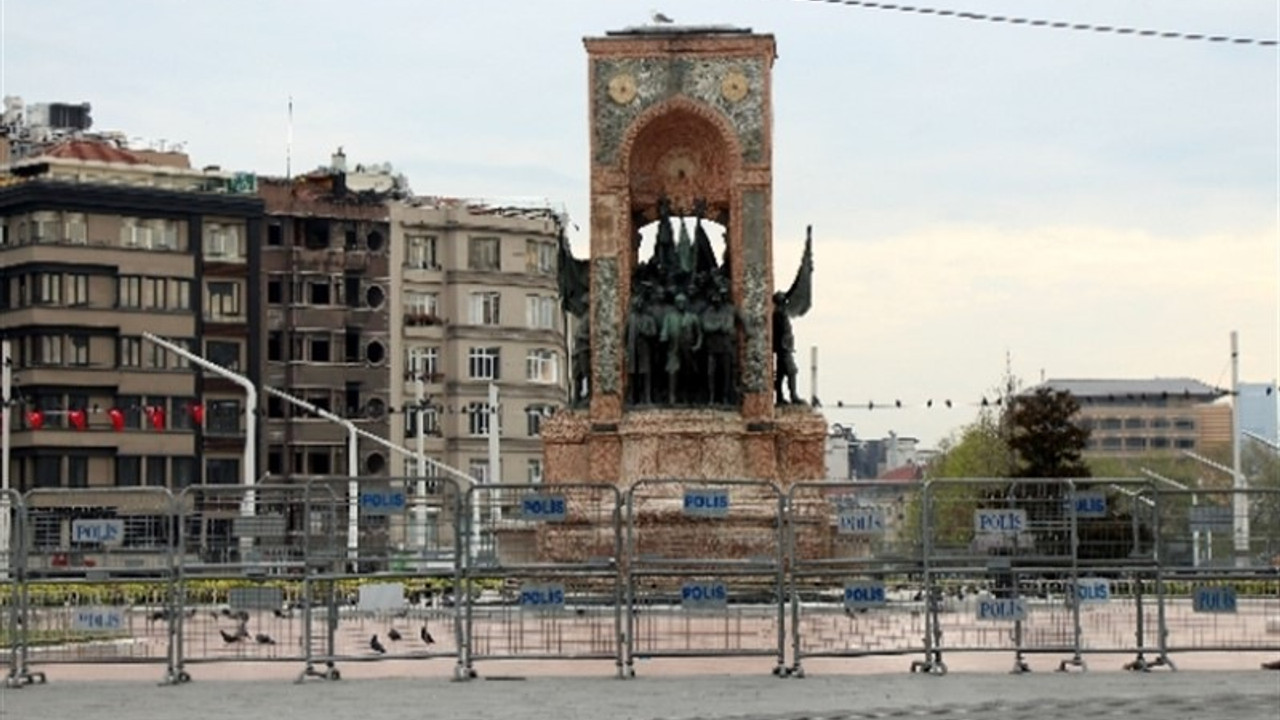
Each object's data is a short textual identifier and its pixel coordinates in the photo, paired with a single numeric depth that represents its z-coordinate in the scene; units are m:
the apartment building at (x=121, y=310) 103.19
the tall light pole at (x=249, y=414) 72.31
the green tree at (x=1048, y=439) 70.50
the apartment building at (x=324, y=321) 109.69
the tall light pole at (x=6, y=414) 81.44
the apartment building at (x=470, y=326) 111.31
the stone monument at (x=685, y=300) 51.16
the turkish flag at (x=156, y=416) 103.06
